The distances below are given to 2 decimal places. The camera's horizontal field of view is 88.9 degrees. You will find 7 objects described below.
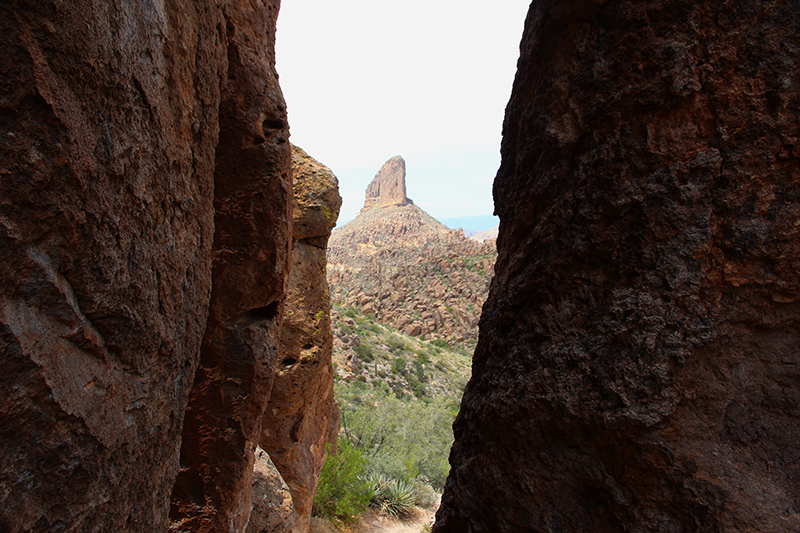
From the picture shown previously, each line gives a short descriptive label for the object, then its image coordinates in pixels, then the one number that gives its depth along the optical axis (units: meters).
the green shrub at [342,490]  9.71
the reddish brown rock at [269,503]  4.90
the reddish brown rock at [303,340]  6.48
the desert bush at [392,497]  11.55
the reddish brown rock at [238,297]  3.55
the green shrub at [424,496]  12.85
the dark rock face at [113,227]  1.48
